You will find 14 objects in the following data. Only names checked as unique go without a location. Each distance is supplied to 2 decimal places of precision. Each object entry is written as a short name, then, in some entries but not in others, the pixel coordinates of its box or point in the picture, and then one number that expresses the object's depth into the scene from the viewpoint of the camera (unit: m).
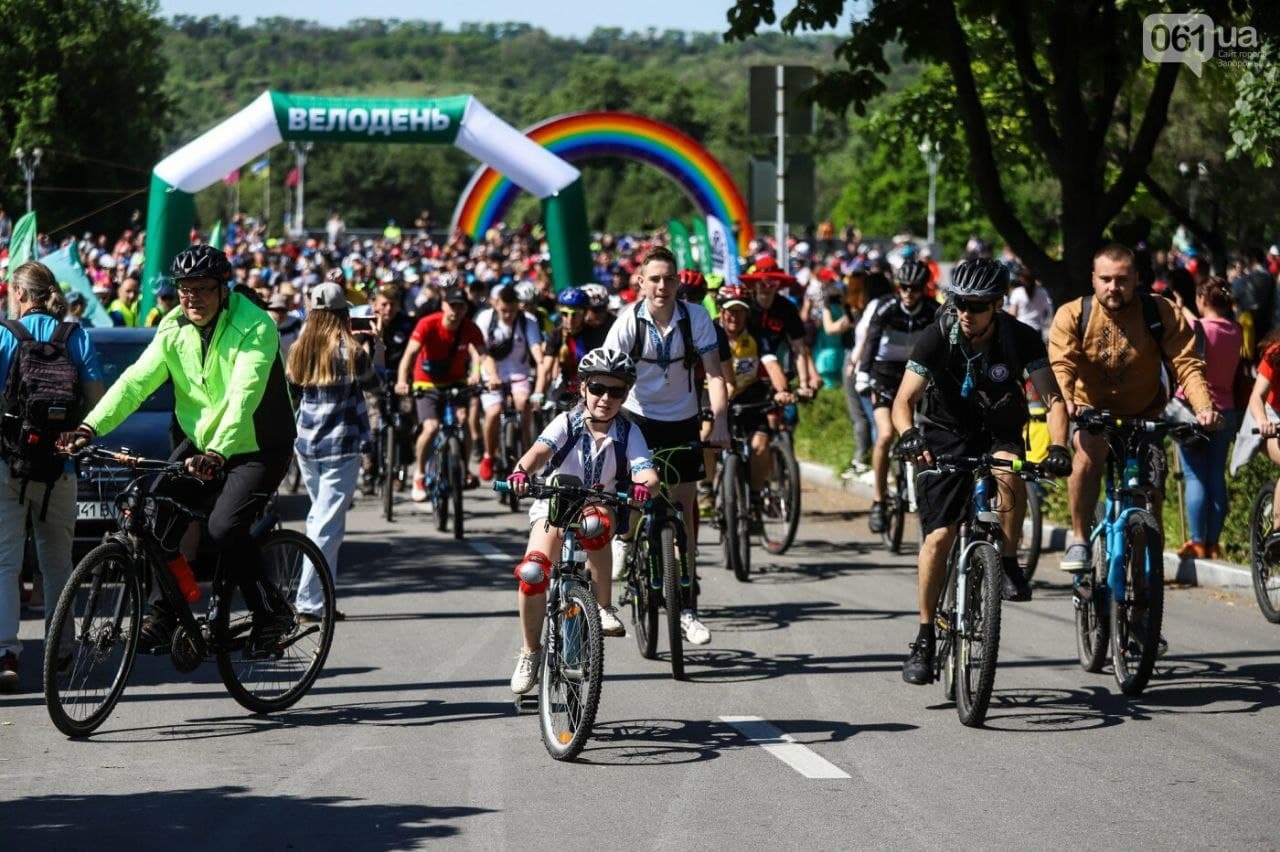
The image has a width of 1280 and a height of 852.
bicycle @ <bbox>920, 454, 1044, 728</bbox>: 16.14
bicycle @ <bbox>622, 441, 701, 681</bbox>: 18.75
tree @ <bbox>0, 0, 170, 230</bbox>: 42.81
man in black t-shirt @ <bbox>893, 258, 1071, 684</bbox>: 17.28
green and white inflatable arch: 44.91
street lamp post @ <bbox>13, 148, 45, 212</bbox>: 41.48
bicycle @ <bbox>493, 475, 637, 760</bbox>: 14.96
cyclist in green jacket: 16.48
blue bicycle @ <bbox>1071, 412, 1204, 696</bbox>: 17.37
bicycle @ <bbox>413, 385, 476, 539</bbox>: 30.77
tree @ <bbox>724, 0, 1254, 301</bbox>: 30.80
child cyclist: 16.45
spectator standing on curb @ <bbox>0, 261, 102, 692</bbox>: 17.98
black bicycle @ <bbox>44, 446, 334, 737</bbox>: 15.82
